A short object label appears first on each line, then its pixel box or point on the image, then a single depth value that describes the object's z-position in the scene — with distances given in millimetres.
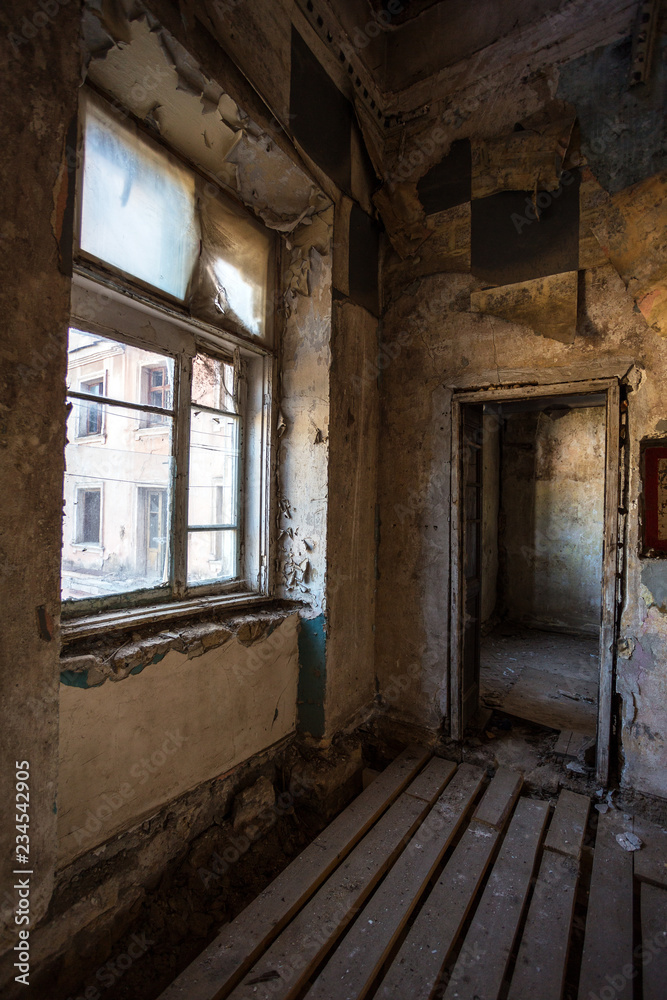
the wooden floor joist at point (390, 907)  1521
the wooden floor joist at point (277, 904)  1499
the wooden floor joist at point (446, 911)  1534
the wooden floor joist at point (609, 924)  1525
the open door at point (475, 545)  2398
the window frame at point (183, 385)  1903
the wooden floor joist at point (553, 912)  1528
